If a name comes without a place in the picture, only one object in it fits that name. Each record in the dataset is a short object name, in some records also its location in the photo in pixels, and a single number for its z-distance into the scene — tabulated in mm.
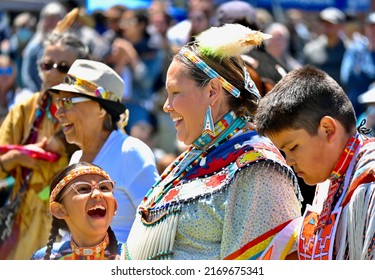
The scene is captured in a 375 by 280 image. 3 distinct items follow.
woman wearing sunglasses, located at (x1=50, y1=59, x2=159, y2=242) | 9672
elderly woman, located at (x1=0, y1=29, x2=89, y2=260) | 11180
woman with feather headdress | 7449
